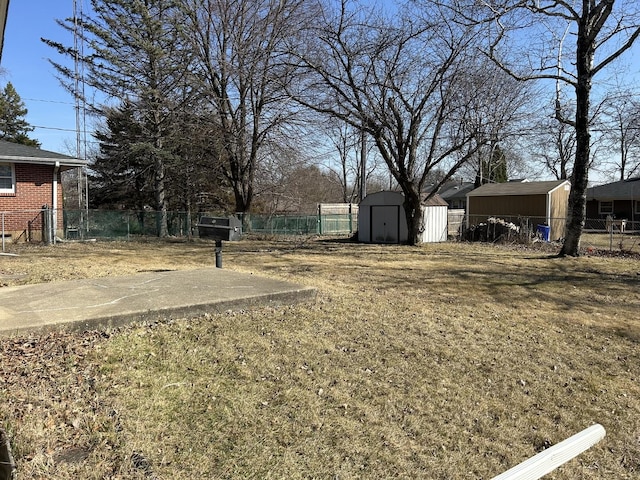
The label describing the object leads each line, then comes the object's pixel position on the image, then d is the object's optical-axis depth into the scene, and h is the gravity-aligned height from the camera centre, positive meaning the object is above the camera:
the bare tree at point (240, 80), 20.47 +6.38
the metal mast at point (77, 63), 20.97 +7.15
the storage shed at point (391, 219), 20.12 +0.09
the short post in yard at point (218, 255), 8.59 -0.65
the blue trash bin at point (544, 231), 20.88 -0.40
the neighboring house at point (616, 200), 36.38 +1.80
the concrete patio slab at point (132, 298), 4.56 -0.93
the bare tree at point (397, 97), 14.98 +4.16
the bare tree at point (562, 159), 45.60 +6.41
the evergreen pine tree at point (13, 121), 38.47 +8.46
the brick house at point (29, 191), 15.41 +0.95
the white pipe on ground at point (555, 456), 2.74 -1.50
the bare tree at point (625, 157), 39.00 +6.75
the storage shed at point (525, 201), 24.27 +1.16
